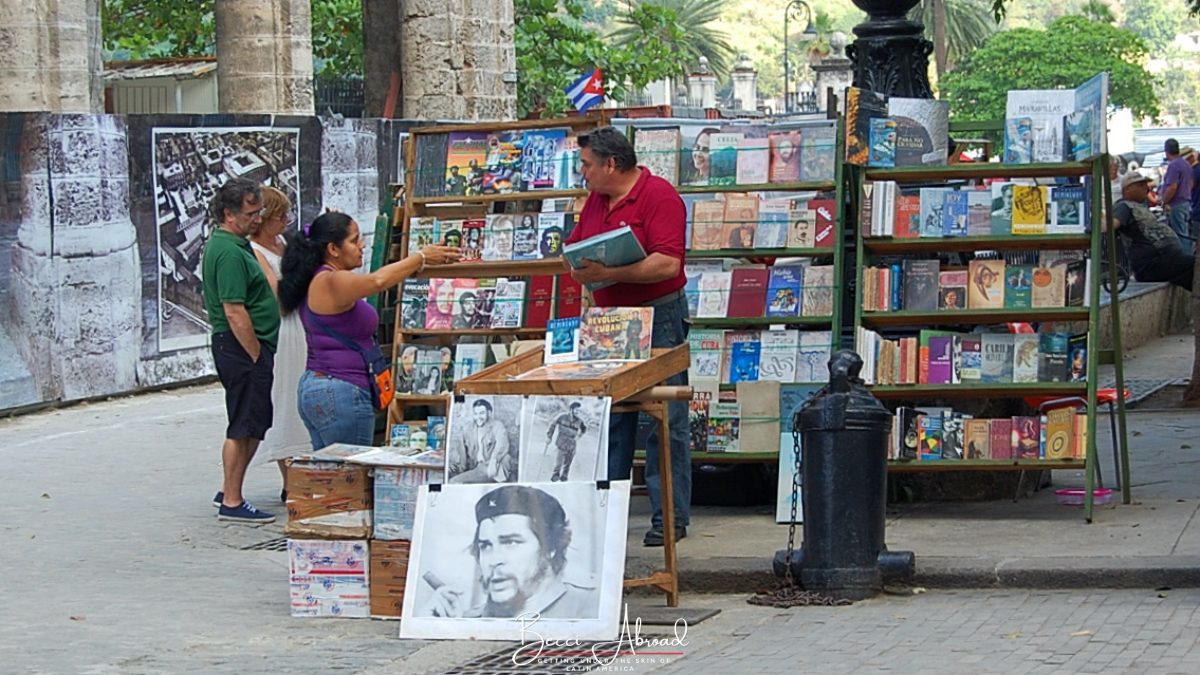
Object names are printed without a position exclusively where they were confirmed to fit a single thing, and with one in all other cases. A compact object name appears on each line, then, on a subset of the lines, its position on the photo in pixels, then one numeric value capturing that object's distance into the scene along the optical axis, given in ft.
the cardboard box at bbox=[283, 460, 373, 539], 25.90
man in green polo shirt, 32.45
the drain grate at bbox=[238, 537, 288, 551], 31.37
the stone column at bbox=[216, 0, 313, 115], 68.08
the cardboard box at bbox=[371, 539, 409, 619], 25.75
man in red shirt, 27.89
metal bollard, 26.09
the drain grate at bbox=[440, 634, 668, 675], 22.56
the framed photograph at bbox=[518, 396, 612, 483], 24.18
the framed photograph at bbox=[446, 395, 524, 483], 24.53
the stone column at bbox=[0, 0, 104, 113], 56.44
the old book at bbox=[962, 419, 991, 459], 30.60
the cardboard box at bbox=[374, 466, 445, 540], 25.62
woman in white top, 32.96
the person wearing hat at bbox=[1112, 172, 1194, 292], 60.08
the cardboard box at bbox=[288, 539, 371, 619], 25.94
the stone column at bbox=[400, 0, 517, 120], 72.95
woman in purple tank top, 28.71
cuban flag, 80.33
